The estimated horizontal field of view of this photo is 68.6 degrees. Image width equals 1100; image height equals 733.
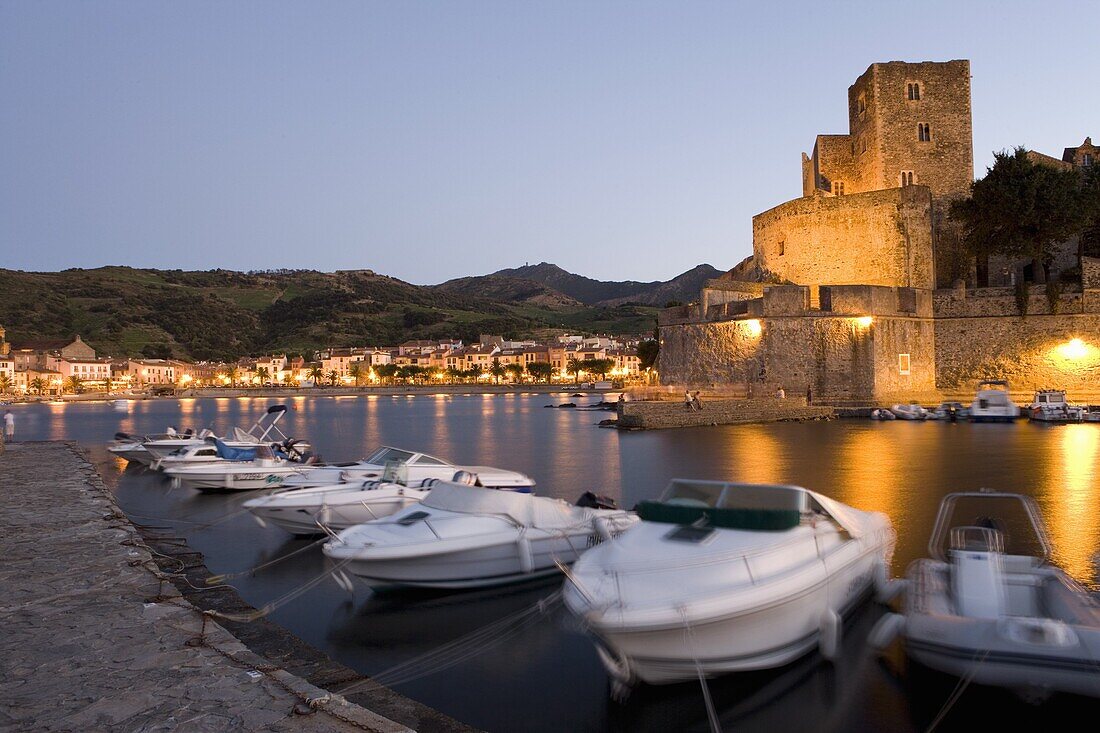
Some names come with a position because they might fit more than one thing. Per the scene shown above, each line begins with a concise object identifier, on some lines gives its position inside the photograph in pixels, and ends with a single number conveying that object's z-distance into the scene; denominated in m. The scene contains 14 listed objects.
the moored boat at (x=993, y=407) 31.94
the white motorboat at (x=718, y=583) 5.66
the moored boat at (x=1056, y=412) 30.98
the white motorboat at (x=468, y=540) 8.36
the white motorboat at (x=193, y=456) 18.45
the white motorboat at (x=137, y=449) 22.48
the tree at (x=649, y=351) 56.84
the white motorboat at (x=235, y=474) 16.38
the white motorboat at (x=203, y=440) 20.50
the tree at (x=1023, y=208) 33.53
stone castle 34.56
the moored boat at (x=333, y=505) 11.07
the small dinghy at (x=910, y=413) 32.78
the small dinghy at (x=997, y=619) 5.24
